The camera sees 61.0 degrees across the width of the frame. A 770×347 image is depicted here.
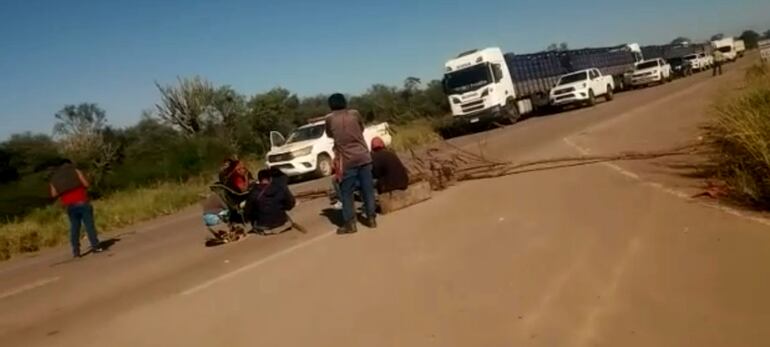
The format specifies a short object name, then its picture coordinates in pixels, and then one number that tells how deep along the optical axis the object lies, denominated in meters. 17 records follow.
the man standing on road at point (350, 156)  8.92
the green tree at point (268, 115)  47.97
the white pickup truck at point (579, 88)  31.97
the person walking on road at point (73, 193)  11.04
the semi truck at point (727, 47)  66.50
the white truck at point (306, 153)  20.30
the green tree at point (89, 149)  34.92
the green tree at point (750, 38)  94.99
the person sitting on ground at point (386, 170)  10.19
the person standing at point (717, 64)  41.84
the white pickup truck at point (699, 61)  54.75
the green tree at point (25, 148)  42.88
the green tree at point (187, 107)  36.97
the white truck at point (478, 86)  27.42
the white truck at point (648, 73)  43.91
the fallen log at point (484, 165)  11.79
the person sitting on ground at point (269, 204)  9.95
